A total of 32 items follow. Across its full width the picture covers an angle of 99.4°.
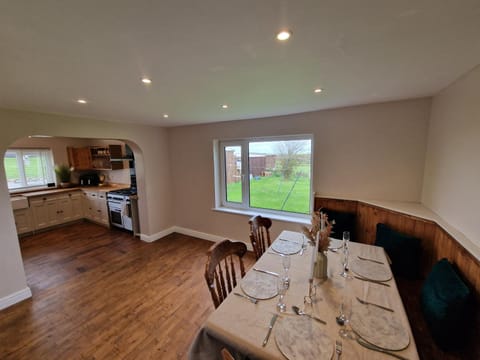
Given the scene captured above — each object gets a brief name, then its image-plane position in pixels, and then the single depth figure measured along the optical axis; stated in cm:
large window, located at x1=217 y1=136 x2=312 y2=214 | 315
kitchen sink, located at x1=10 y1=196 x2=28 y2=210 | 403
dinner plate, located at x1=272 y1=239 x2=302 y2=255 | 191
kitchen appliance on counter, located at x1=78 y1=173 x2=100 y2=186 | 555
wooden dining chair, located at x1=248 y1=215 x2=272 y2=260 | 205
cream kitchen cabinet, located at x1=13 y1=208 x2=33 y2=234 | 412
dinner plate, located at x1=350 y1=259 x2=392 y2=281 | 150
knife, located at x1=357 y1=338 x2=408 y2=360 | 93
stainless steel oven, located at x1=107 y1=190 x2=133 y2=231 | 416
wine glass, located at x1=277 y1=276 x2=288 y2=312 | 123
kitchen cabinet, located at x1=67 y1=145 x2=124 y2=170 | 502
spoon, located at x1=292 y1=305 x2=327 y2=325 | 113
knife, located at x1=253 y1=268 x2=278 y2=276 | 157
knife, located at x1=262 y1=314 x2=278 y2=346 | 103
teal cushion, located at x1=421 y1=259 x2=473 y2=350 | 121
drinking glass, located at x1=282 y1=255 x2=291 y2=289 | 140
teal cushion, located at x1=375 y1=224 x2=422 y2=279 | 190
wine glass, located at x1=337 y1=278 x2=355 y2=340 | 105
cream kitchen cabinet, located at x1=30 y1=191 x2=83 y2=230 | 441
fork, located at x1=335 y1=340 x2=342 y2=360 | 95
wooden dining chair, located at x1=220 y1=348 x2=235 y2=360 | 75
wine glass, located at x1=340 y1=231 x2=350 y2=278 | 156
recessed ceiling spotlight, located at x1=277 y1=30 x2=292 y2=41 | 96
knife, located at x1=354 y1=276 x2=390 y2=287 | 143
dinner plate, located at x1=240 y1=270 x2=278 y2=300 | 135
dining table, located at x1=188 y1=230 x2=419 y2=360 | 98
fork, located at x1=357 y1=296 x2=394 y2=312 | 121
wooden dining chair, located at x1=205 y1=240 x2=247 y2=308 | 141
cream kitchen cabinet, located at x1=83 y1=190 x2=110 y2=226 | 471
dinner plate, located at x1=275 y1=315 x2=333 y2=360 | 95
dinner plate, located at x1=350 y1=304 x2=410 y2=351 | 100
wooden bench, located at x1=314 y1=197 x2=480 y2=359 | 127
